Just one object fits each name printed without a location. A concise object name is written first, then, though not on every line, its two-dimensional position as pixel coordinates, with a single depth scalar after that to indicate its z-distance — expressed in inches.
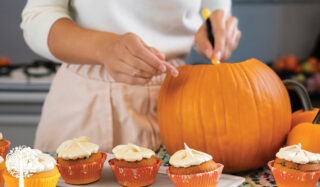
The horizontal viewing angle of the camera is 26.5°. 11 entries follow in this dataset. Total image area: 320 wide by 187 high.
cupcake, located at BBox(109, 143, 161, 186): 39.7
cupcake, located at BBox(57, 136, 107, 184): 40.1
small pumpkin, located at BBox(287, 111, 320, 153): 40.3
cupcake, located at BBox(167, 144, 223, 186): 37.9
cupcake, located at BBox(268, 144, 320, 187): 37.4
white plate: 39.5
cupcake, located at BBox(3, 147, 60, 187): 36.6
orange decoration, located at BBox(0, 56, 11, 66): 104.7
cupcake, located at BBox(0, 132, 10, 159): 42.3
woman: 48.2
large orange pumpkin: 41.7
